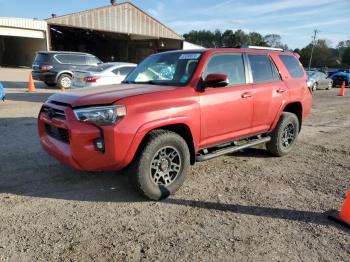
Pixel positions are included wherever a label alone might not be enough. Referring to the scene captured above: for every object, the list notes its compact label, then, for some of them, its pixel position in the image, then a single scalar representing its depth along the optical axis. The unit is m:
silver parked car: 22.48
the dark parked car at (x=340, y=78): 28.64
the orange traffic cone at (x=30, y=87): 15.20
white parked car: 11.51
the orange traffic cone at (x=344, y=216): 3.54
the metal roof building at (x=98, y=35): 29.75
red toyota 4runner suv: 3.53
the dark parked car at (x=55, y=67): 15.99
